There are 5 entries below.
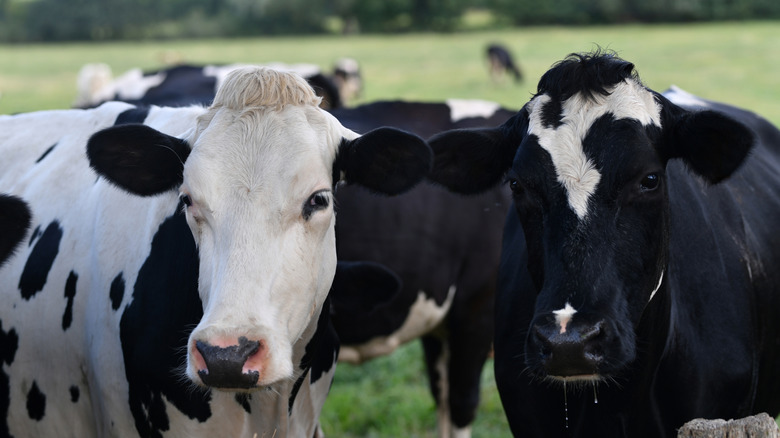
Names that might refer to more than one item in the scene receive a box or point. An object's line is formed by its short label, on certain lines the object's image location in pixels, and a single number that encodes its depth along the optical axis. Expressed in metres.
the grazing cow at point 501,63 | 30.19
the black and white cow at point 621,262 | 2.98
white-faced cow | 2.90
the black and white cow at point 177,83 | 9.06
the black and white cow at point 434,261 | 5.30
